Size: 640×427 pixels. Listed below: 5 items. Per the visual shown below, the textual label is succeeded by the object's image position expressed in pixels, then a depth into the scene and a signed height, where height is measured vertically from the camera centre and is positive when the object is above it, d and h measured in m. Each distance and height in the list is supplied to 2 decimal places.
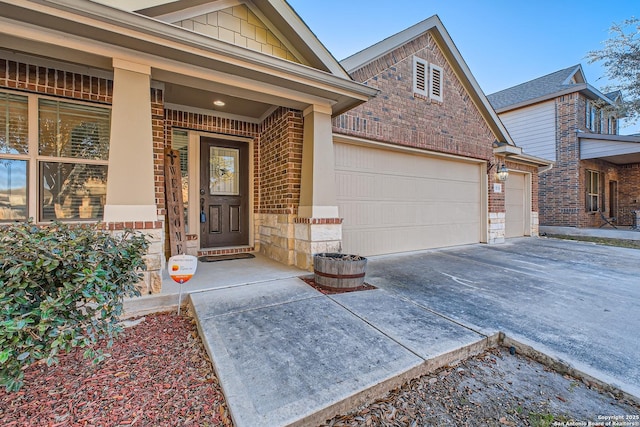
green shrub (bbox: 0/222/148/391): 1.35 -0.44
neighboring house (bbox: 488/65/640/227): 9.73 +2.34
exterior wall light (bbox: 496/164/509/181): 7.04 +1.06
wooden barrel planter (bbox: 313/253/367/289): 3.21 -0.71
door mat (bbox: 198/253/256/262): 4.62 -0.78
